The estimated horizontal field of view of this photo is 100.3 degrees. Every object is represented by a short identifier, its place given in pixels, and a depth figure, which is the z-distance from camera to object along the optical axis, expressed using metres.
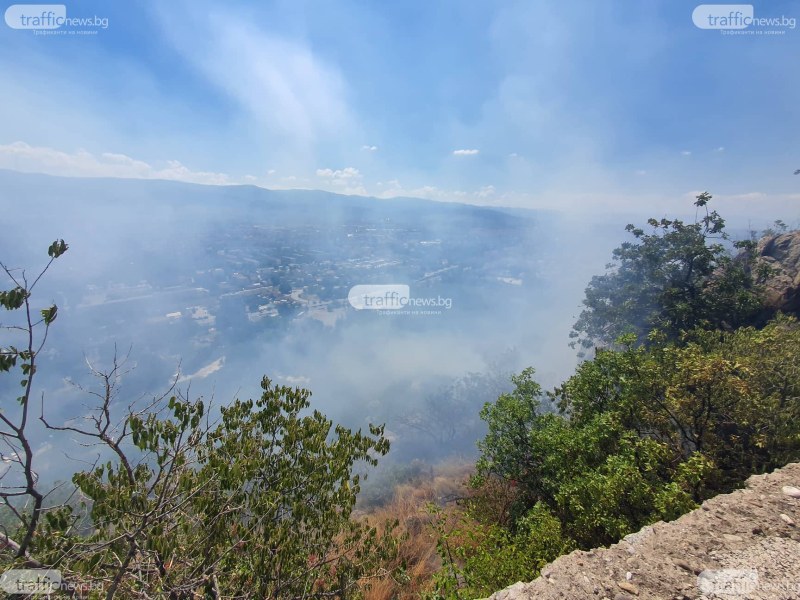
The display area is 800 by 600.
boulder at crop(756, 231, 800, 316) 18.78
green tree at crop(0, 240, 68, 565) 3.56
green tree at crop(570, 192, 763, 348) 18.78
